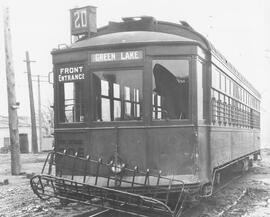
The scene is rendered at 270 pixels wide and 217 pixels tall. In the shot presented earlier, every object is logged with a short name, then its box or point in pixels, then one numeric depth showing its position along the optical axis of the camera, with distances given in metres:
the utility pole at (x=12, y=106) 15.85
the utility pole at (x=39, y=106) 46.22
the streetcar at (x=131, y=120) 6.87
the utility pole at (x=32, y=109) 31.97
